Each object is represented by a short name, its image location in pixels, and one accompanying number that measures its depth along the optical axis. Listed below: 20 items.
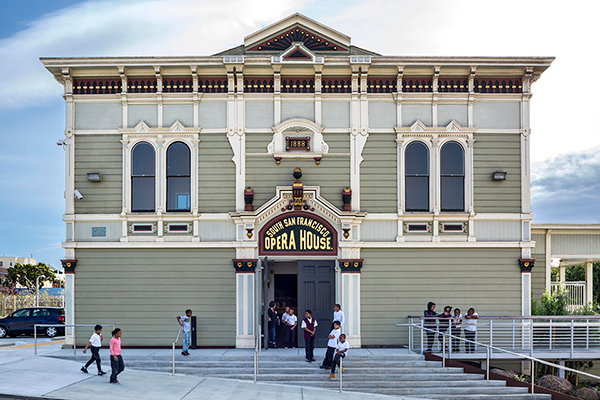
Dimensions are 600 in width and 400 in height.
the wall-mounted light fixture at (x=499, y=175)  17.42
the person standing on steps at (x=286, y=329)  16.55
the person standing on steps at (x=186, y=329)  15.65
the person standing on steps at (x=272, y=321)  16.88
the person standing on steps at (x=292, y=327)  16.52
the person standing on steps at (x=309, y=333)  14.88
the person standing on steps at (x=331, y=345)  14.27
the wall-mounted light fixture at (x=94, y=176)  17.39
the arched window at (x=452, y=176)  17.80
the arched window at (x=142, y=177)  17.70
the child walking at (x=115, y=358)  13.15
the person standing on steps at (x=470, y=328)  15.80
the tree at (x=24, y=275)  71.19
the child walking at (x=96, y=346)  13.78
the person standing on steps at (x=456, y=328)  15.93
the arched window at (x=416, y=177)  17.72
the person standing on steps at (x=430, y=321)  16.23
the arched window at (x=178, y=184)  17.67
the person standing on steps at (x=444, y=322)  15.99
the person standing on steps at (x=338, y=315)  15.57
